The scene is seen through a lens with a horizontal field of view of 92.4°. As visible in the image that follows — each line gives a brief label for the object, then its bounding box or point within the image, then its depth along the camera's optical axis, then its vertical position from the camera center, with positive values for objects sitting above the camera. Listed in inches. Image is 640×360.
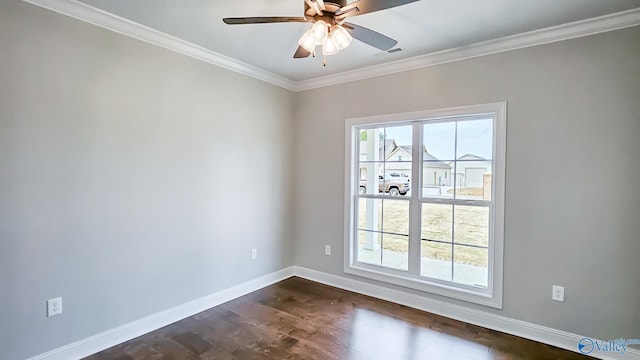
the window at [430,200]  113.7 -11.4
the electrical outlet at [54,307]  85.5 -38.2
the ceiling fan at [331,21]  63.6 +34.1
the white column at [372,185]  143.4 -6.0
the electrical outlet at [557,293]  98.8 -38.7
